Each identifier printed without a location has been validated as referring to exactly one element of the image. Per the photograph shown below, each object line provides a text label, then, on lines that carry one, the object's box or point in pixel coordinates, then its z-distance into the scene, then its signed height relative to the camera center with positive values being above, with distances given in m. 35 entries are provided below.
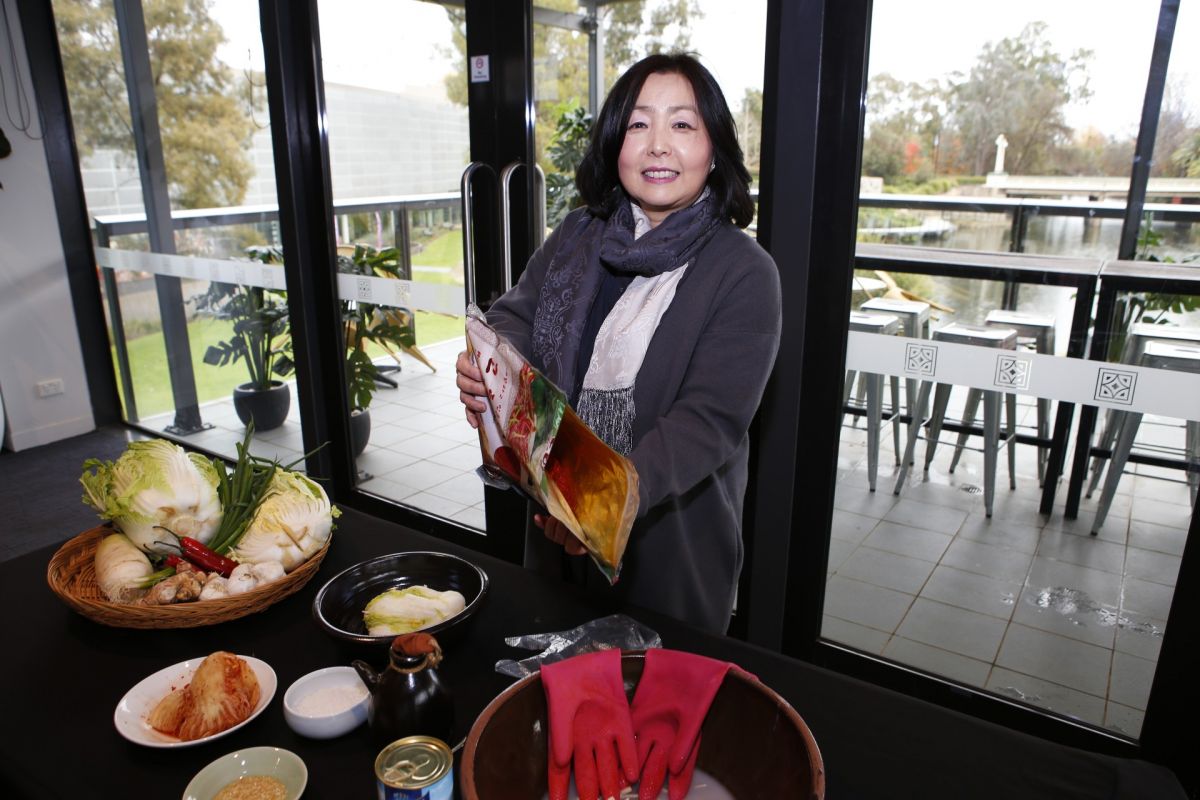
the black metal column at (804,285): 1.85 -0.26
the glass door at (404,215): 2.74 -0.13
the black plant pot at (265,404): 3.78 -1.03
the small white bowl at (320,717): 0.96 -0.63
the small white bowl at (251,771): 0.88 -0.64
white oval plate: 0.96 -0.64
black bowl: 1.13 -0.60
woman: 1.25 -0.24
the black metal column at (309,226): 2.88 -0.18
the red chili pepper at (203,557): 1.24 -0.57
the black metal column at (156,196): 3.67 -0.08
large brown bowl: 0.81 -0.58
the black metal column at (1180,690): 1.75 -1.11
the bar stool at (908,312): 1.99 -0.33
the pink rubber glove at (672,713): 0.88 -0.58
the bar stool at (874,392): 2.02 -0.55
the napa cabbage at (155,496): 1.27 -0.49
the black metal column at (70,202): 3.86 -0.11
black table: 0.90 -0.65
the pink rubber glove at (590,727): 0.86 -0.58
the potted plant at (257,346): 3.55 -0.75
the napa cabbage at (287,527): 1.31 -0.56
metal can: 0.77 -0.56
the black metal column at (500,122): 2.44 +0.17
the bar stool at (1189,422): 1.69 -0.51
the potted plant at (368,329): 3.09 -0.58
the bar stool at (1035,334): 1.85 -0.35
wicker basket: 1.15 -0.61
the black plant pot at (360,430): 3.39 -1.05
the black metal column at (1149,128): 1.59 +0.09
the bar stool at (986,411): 1.92 -0.57
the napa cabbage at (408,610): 1.12 -0.59
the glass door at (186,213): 3.38 -0.16
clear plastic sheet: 1.08 -0.62
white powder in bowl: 0.98 -0.62
